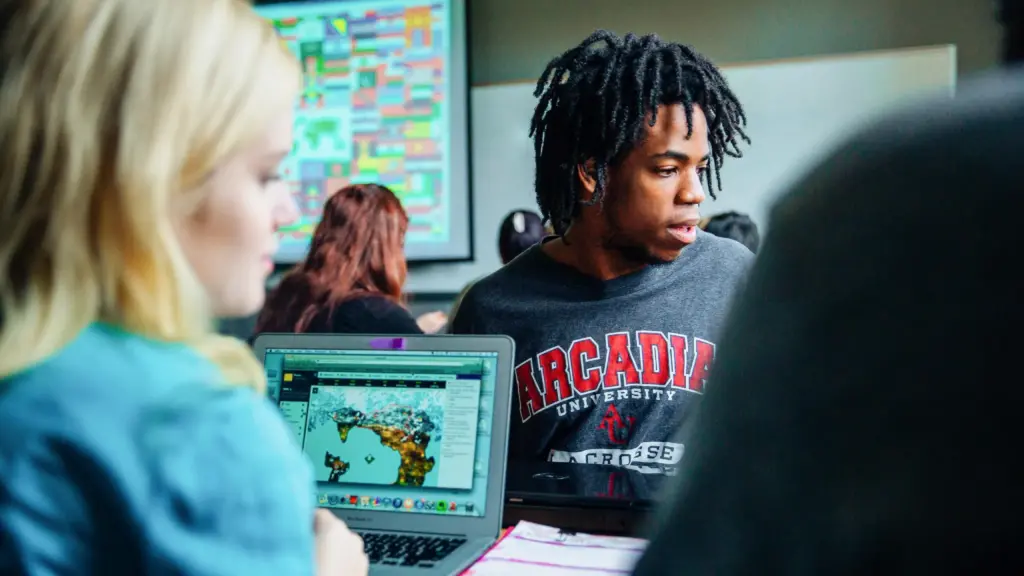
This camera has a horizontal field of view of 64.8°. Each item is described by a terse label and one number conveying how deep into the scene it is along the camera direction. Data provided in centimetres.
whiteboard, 296
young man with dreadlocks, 134
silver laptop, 93
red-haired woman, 219
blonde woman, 48
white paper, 83
